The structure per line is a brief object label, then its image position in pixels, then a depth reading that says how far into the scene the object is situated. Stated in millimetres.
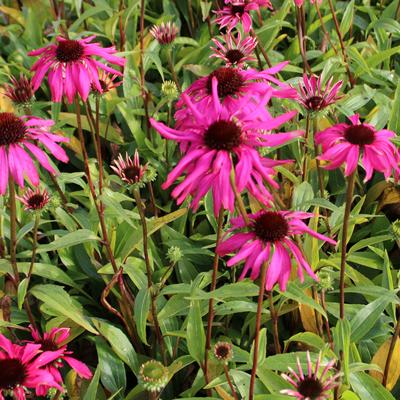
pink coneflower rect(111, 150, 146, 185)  1272
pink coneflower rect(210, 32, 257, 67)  1418
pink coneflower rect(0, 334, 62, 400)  1096
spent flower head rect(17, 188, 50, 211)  1277
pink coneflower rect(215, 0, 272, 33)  1463
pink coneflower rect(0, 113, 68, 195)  1158
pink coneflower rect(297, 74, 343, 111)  1312
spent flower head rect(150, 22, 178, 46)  1531
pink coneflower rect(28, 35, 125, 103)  1250
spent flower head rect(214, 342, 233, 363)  1183
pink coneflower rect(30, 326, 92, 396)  1150
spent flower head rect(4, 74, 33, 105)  1354
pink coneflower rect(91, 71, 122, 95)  1343
